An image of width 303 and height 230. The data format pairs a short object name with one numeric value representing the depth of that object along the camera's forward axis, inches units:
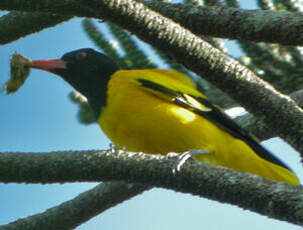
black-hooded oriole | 309.7
